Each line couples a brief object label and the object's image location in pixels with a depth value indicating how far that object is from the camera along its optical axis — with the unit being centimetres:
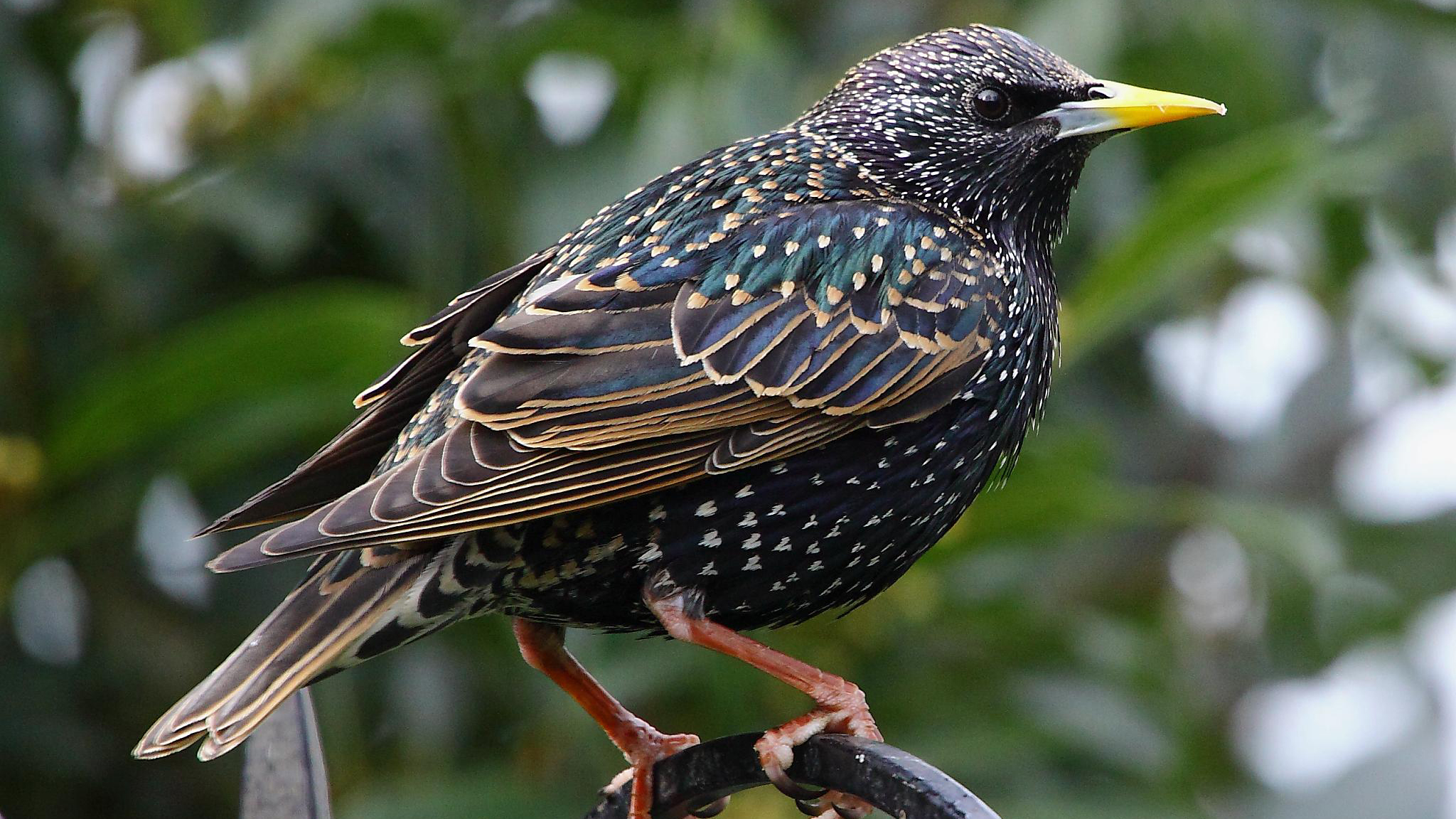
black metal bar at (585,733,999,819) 498
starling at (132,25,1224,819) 556
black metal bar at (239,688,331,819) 546
